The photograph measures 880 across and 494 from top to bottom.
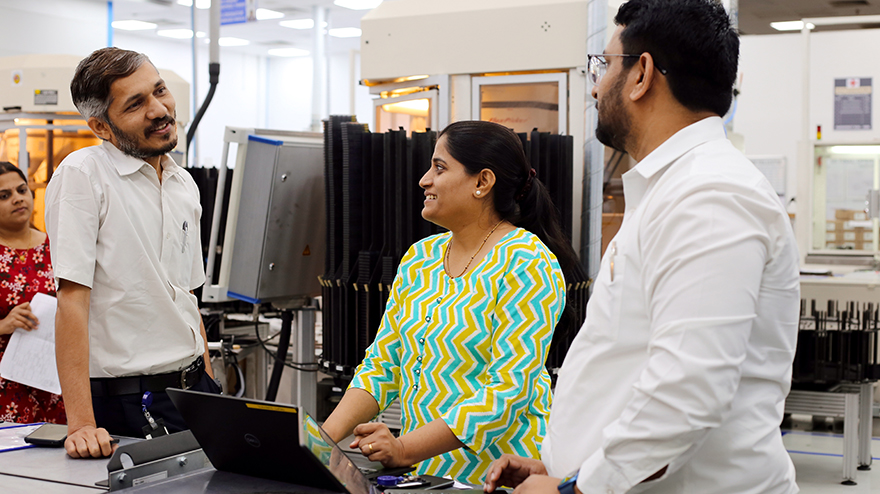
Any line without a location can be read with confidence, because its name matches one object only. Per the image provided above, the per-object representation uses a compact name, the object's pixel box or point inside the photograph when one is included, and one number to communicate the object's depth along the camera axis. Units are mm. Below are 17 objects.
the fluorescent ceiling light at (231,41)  14247
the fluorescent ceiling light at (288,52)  15453
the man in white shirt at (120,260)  1890
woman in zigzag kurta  1732
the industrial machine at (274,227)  3150
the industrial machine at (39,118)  5785
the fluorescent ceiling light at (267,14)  11938
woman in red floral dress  2984
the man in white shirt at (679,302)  1051
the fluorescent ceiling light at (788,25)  7634
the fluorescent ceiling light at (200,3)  11117
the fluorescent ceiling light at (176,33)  13742
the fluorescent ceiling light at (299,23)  12675
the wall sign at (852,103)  6902
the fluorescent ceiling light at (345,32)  13440
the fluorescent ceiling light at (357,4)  11312
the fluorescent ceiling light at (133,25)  13016
